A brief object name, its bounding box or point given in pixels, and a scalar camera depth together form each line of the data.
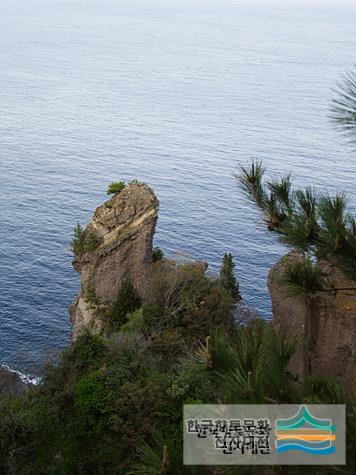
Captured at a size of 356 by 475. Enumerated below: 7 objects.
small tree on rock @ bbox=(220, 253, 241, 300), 40.66
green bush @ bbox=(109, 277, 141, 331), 36.22
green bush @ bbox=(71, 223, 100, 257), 38.41
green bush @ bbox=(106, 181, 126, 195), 38.50
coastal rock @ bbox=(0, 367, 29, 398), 36.83
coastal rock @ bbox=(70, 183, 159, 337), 37.41
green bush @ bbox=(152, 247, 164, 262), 39.03
